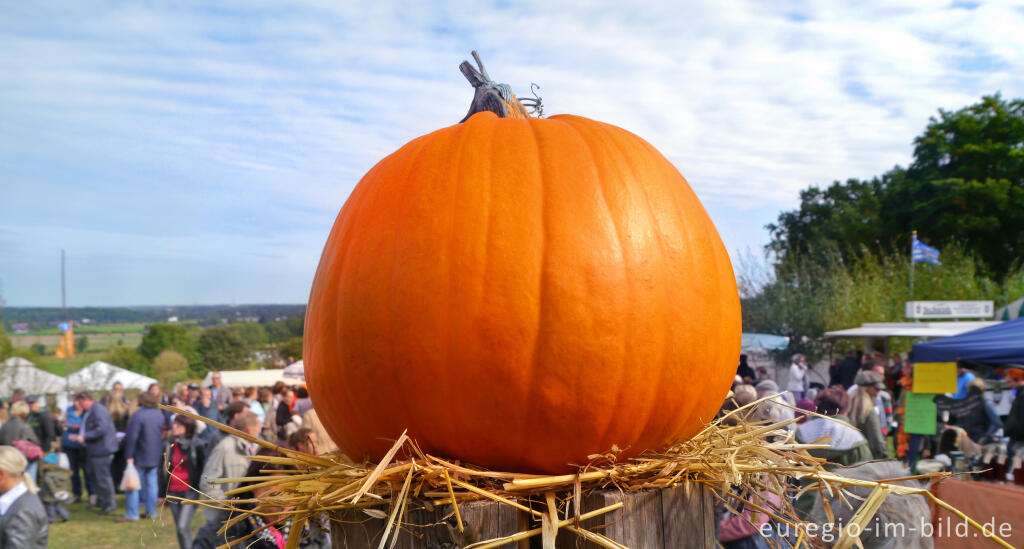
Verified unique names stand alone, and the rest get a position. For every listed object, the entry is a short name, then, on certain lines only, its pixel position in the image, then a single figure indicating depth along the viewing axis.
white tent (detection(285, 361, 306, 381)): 21.26
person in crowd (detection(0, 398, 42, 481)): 11.22
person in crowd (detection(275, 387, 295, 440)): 11.51
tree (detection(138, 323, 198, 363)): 75.06
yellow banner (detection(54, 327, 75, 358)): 28.00
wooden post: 1.67
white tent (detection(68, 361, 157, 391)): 25.55
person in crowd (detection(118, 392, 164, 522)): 11.43
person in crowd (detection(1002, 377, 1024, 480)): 8.43
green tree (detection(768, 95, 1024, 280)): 39.22
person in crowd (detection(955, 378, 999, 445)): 10.31
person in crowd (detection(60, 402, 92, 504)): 14.02
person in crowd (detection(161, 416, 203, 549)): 7.94
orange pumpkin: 1.73
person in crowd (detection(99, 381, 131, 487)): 13.52
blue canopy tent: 8.77
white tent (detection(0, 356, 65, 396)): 21.80
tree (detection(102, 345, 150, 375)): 51.72
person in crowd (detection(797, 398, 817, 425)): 7.83
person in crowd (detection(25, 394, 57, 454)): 13.66
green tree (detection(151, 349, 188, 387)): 43.70
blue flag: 26.89
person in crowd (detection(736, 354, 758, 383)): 13.40
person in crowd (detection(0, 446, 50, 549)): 6.00
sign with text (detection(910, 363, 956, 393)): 10.05
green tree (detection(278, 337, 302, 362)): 60.02
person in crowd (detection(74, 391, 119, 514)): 12.42
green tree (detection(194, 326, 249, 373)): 75.38
